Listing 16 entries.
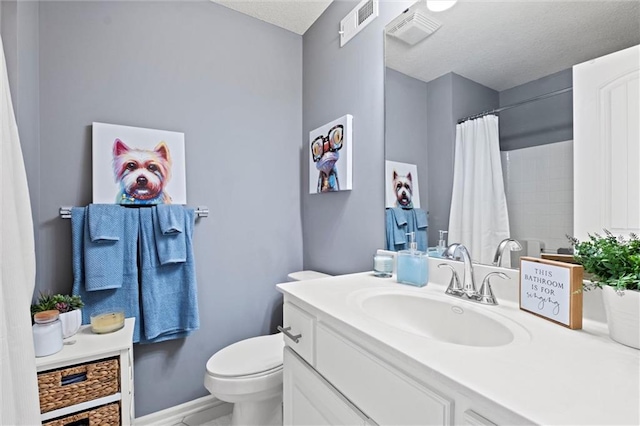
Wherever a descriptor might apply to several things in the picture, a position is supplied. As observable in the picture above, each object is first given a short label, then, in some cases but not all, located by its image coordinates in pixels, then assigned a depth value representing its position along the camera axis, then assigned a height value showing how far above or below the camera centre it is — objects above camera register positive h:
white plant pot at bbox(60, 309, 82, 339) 1.19 -0.45
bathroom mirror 0.82 +0.41
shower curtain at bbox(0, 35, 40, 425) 0.71 -0.25
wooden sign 0.69 -0.21
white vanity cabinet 0.53 -0.41
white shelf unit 1.07 -0.54
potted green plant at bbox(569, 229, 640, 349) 0.59 -0.15
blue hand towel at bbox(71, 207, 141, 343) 1.37 -0.33
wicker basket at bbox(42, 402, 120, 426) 1.10 -0.78
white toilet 1.32 -0.76
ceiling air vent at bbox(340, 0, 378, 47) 1.47 +1.00
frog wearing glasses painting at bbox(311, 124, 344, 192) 1.69 +0.32
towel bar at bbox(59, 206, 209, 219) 1.70 +0.00
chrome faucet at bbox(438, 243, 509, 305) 0.92 -0.25
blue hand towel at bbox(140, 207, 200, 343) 1.49 -0.41
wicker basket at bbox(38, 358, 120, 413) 1.06 -0.64
